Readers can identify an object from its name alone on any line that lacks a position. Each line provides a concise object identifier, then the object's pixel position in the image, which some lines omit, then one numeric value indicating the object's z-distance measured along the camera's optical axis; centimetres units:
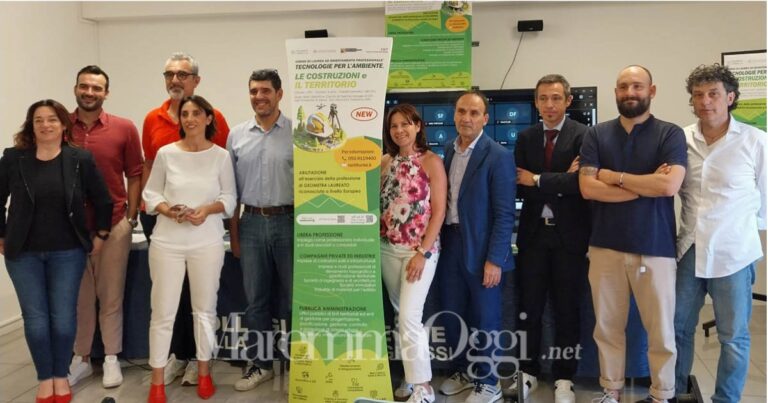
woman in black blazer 275
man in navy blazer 278
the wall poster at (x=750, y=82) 402
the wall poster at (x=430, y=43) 471
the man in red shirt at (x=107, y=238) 316
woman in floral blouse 276
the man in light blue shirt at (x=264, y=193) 300
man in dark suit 280
